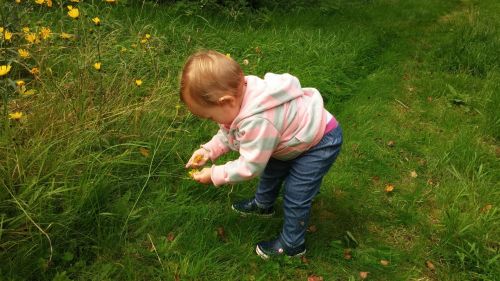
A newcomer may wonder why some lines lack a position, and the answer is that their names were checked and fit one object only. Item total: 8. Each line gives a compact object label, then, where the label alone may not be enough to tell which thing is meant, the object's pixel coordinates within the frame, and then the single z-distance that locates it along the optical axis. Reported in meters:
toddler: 1.89
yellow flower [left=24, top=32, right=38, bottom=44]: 2.55
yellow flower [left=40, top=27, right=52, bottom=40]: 2.79
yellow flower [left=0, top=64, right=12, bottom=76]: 2.08
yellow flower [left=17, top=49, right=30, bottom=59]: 2.56
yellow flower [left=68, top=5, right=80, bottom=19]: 2.60
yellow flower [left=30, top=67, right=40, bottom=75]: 2.66
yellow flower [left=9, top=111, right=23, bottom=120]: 2.12
